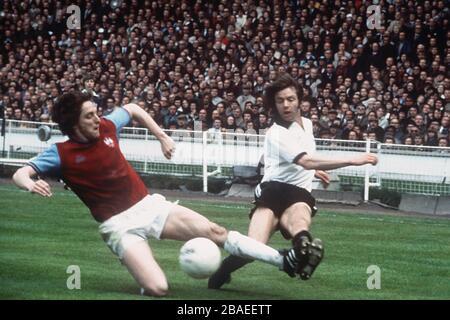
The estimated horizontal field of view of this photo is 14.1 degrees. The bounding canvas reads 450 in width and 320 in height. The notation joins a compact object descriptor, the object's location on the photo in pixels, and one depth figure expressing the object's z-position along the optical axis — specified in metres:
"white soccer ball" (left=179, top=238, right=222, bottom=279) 14.66
